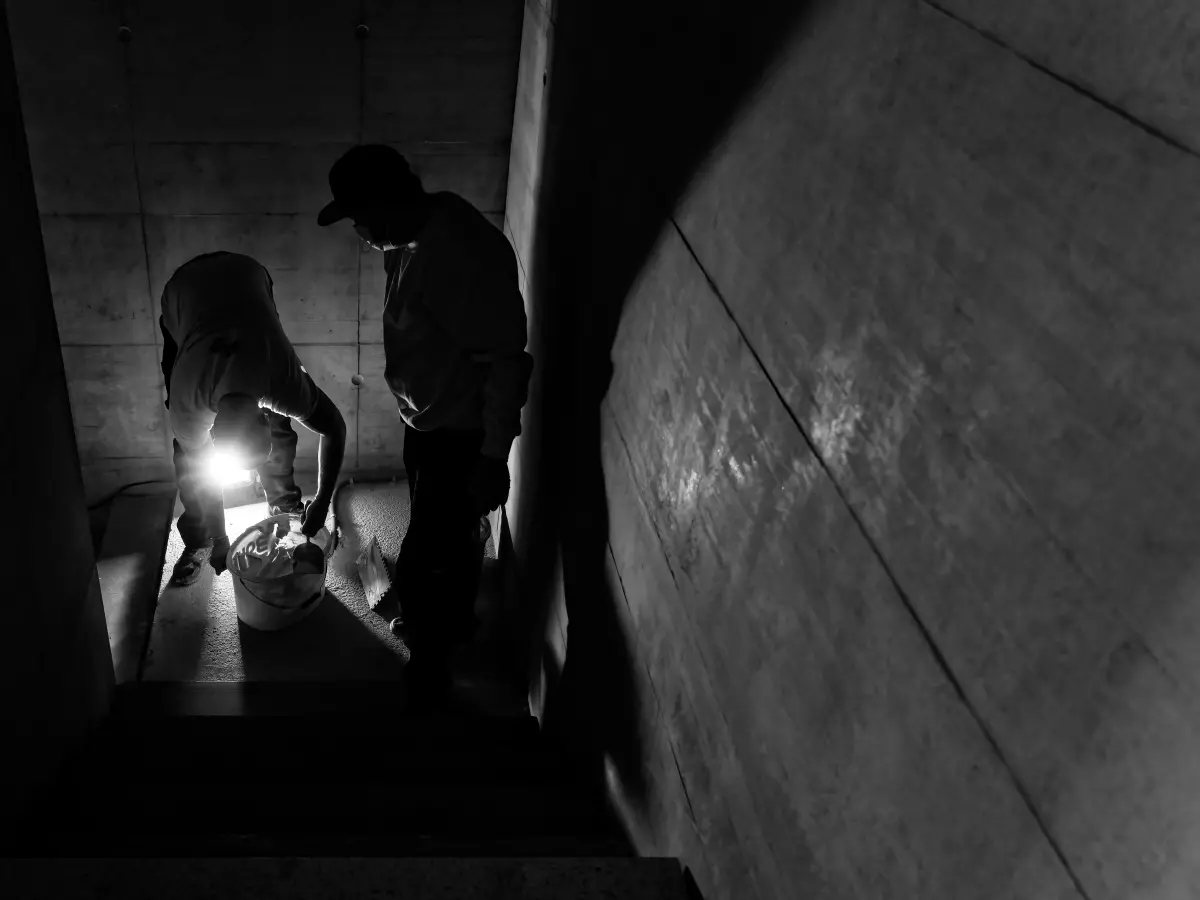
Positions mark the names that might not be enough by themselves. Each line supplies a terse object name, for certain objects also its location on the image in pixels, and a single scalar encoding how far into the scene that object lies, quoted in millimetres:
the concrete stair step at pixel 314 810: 2324
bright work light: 3800
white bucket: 4078
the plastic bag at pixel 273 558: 4102
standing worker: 2785
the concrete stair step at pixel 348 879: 1568
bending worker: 3395
